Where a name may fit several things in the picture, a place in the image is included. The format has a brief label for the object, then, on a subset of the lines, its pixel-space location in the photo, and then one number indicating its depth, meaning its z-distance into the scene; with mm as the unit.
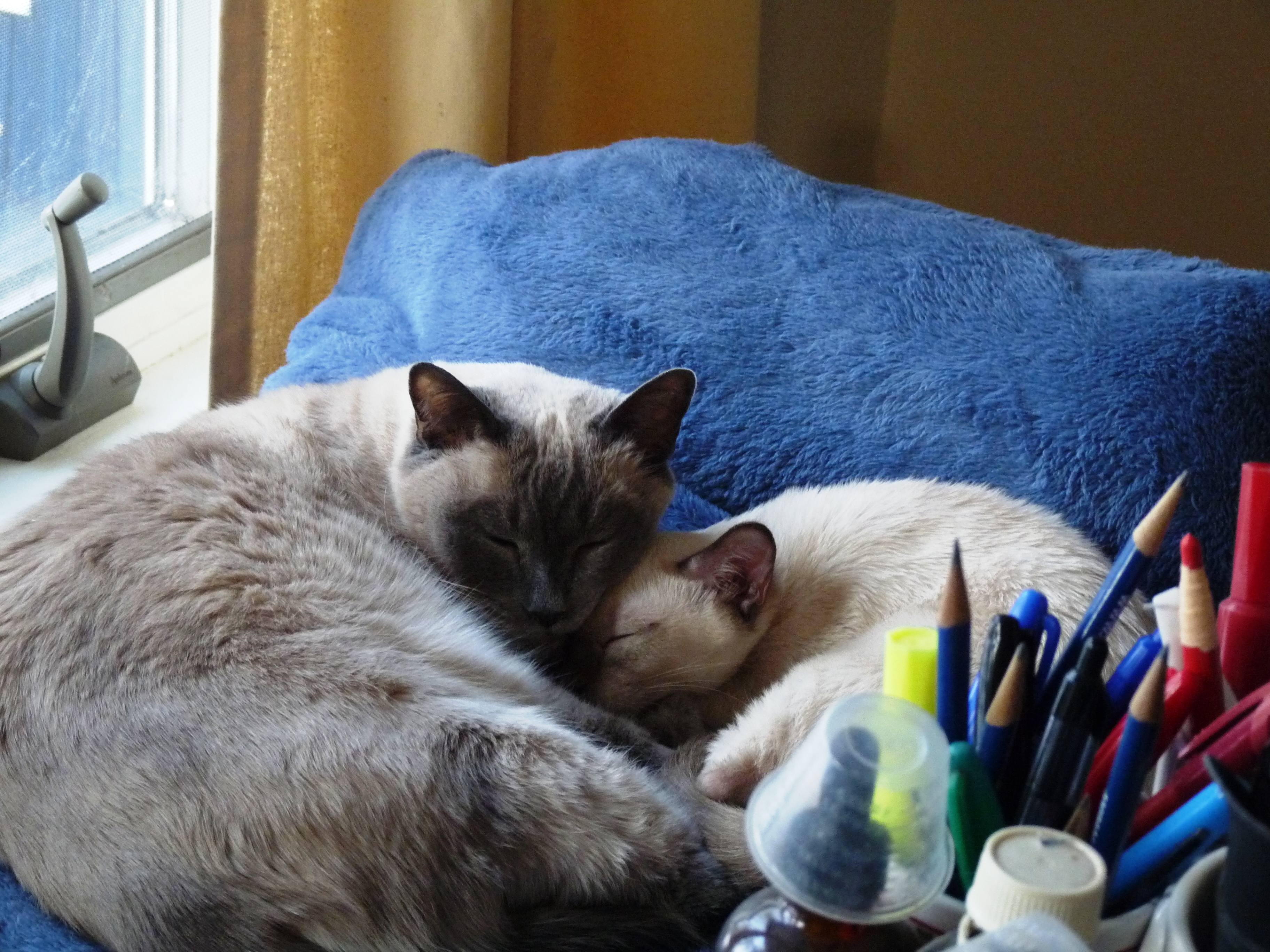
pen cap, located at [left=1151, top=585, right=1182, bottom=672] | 693
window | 1902
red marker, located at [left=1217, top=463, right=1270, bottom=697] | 673
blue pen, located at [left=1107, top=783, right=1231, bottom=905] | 595
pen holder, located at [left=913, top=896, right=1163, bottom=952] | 613
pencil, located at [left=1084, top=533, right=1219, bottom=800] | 654
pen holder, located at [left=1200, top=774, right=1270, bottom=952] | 488
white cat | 1125
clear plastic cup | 551
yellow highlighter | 652
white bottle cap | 541
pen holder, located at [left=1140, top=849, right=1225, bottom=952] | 561
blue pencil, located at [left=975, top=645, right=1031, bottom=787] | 600
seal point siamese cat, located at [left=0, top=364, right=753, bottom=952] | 856
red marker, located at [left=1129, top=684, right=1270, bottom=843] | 596
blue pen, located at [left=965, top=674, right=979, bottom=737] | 675
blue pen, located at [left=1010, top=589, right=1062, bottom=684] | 667
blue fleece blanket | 1205
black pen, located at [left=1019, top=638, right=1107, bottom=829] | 587
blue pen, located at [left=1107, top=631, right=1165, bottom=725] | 652
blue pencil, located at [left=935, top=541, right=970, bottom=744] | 622
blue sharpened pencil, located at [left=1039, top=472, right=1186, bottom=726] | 642
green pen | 604
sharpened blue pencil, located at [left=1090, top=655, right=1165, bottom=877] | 560
